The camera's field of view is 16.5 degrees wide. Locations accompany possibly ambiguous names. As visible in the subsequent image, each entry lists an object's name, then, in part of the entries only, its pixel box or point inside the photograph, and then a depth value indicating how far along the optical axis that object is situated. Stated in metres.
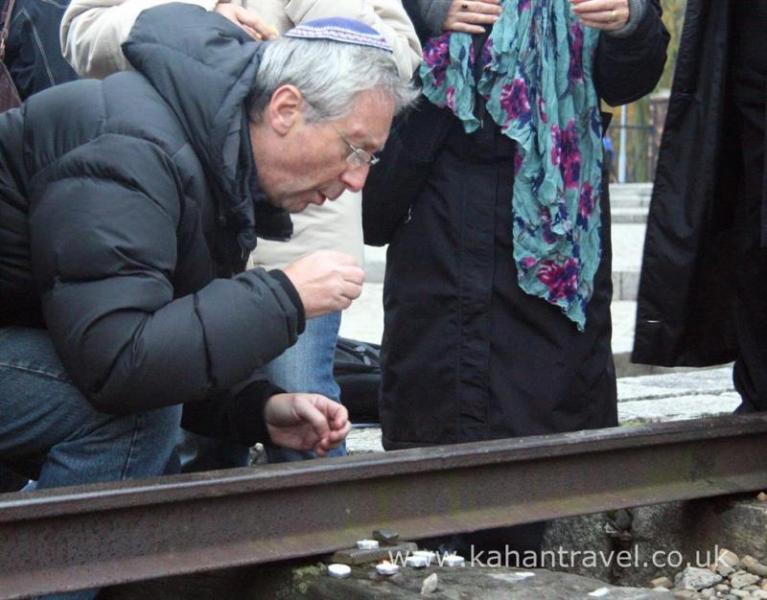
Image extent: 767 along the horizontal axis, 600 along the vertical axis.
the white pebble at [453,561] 5.51
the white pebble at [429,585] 5.14
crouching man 5.00
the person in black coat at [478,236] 6.83
